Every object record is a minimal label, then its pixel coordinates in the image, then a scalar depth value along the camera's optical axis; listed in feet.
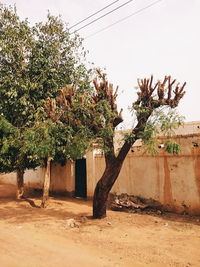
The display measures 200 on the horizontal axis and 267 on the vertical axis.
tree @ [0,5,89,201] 36.44
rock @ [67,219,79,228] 26.38
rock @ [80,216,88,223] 28.18
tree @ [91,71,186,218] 25.49
